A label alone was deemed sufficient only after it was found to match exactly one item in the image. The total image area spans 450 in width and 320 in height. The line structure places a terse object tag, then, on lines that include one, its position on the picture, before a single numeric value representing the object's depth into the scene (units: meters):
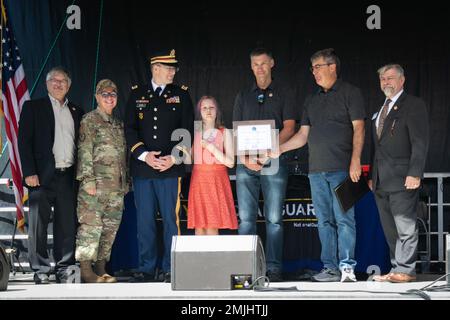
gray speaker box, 7.70
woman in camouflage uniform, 9.12
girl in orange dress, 9.38
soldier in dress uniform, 9.28
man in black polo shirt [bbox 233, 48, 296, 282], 9.22
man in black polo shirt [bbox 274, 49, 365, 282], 8.98
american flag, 10.00
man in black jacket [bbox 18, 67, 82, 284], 9.16
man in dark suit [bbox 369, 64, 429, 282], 8.68
